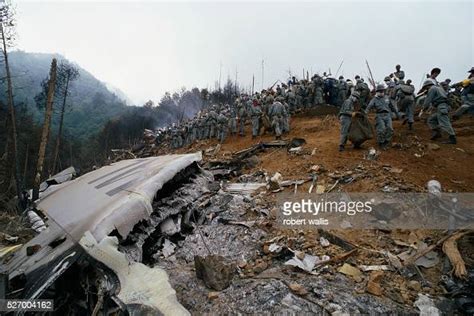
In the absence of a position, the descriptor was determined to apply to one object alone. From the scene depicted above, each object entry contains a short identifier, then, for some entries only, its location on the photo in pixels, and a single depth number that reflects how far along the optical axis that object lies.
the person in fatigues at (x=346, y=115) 7.84
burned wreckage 2.81
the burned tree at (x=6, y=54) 12.09
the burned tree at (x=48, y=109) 10.75
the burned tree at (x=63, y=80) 18.47
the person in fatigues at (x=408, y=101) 8.90
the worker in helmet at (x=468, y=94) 8.05
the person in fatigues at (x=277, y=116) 11.45
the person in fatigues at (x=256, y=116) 13.14
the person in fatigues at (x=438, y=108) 7.25
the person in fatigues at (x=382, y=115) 7.44
